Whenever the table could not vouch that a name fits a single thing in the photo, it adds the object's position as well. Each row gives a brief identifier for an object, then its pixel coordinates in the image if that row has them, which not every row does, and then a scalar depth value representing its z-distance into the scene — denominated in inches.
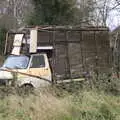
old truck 601.0
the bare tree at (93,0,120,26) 1289.4
